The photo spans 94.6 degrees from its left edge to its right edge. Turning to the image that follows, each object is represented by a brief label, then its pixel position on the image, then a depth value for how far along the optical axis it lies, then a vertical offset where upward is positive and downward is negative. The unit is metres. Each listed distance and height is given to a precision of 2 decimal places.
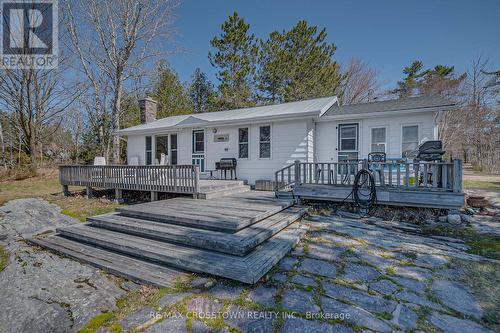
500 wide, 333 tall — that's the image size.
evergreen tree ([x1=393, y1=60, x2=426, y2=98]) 23.64 +8.61
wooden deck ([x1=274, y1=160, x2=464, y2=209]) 4.80 -0.60
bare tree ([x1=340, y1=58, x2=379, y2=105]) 23.14 +8.01
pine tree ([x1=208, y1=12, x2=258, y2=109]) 17.05 +7.80
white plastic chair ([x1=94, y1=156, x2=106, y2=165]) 9.86 +0.01
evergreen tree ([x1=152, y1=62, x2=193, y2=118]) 20.59 +5.96
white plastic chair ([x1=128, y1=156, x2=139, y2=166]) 11.50 +0.06
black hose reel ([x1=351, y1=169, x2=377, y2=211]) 5.28 -0.69
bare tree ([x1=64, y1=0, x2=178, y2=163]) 13.41 +7.81
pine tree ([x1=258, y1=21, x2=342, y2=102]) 17.39 +7.65
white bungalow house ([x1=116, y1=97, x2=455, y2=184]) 7.45 +1.02
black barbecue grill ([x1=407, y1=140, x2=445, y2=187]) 5.31 +0.16
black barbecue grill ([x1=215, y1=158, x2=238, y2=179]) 8.95 -0.12
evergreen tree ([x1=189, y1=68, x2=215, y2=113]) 23.59 +7.32
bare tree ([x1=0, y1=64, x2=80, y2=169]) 13.48 +3.93
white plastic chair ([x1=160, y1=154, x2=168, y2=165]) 10.64 +0.10
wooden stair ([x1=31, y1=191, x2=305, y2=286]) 2.96 -1.29
